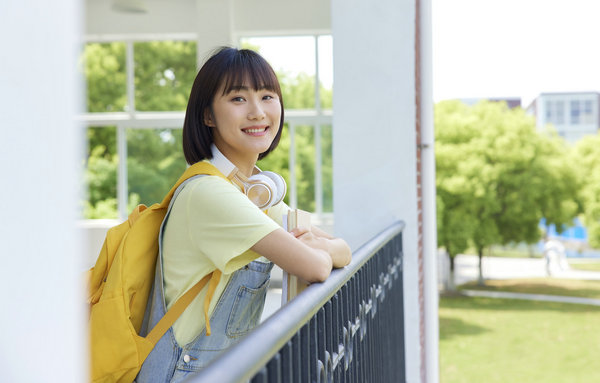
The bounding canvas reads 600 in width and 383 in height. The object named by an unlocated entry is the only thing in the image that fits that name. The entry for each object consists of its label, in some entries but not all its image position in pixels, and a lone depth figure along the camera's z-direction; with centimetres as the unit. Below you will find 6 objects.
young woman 153
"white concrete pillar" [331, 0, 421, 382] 336
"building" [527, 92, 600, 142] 4912
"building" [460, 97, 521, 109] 4388
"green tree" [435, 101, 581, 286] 3278
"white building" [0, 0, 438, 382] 32
